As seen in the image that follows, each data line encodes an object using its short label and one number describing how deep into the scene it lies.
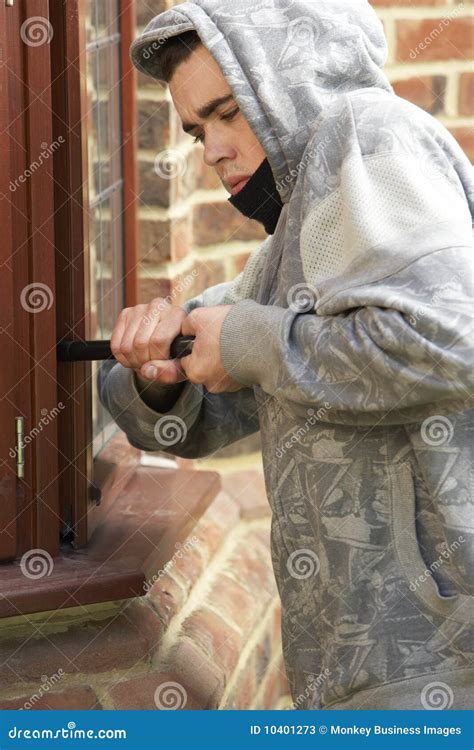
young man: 2.20
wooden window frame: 2.41
